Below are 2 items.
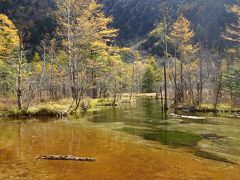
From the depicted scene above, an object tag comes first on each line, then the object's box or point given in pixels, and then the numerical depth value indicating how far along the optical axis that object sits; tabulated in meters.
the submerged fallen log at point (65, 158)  12.16
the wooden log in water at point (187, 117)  26.40
